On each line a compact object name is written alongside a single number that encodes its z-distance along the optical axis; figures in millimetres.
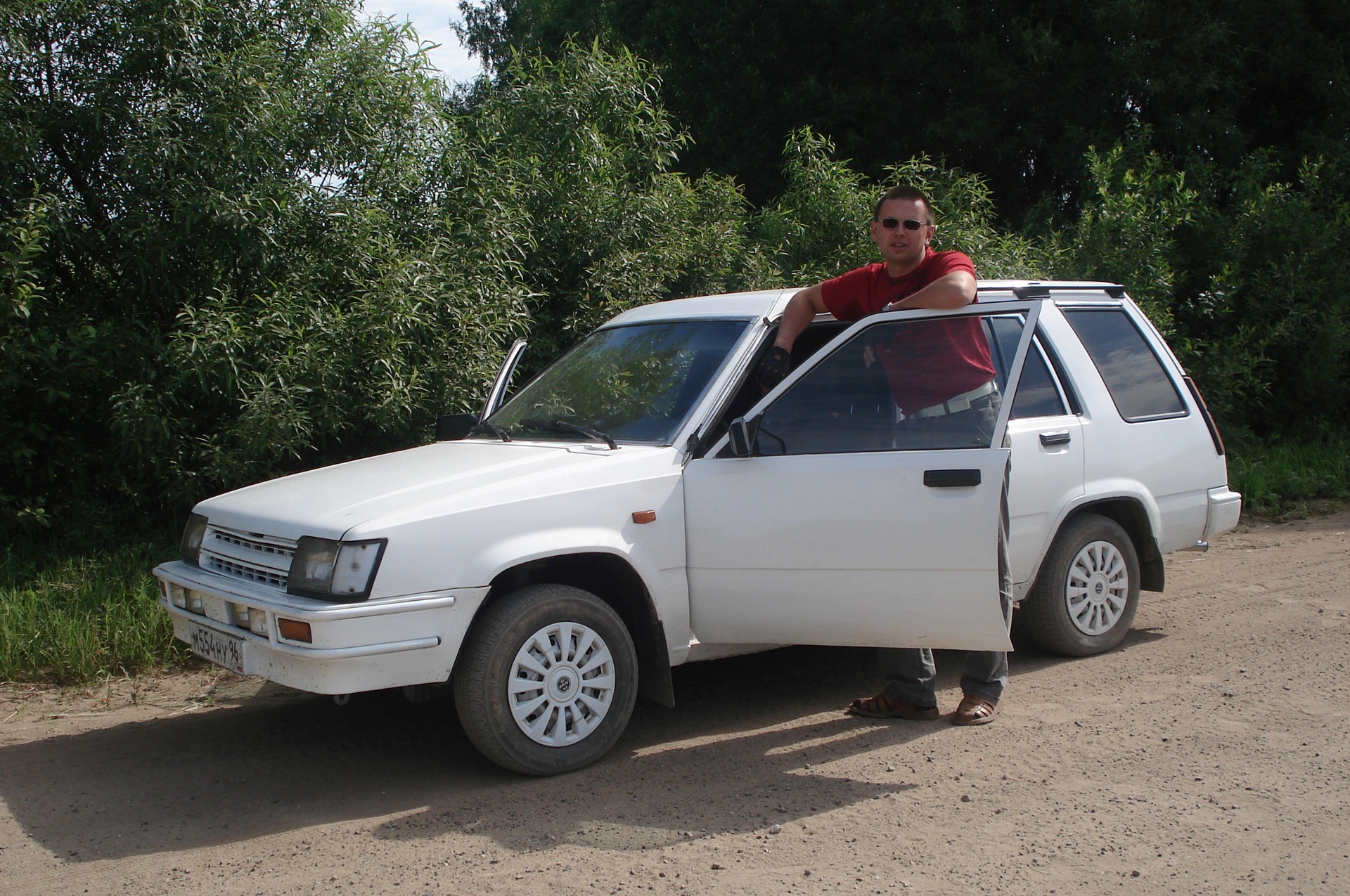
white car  4039
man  4582
